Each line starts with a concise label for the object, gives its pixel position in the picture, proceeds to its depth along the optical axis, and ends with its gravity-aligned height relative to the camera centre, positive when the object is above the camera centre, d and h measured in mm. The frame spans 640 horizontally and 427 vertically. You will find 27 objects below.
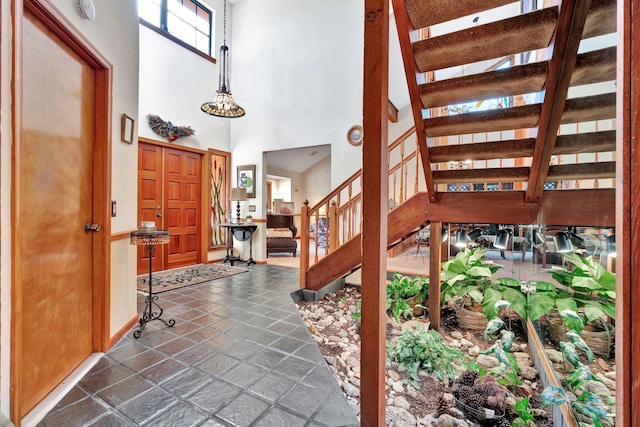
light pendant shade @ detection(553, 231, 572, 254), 1933 -186
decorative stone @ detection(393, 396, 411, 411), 1678 -1126
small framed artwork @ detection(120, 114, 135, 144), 2123 +627
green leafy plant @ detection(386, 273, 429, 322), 3016 -886
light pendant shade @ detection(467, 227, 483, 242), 2970 -193
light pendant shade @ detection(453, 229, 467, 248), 3065 -267
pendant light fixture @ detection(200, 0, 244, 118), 3931 +1487
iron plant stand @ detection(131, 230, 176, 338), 2146 -227
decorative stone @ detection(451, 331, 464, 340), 2621 -1123
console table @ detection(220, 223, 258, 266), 4797 -396
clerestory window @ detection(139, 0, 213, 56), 4396 +3197
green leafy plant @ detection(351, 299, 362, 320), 2879 -1045
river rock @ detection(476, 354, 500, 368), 2160 -1123
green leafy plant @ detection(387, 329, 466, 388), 2014 -1046
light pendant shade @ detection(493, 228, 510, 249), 2740 -234
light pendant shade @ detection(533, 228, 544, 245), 2310 -184
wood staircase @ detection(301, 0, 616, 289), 1322 +652
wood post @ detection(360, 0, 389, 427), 1160 -9
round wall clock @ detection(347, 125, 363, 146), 4242 +1184
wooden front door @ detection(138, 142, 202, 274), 4230 +195
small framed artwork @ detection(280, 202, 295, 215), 8620 +155
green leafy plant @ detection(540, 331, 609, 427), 1105 -758
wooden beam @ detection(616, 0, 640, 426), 626 -7
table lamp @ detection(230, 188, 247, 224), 4820 +313
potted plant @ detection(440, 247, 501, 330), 2669 -651
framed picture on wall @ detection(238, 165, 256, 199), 5258 +625
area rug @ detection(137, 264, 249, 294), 3535 -908
